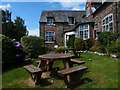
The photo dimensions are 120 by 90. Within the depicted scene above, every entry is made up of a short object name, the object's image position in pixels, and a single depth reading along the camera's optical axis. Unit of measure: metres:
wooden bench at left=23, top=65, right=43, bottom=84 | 3.64
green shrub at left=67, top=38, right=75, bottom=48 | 15.54
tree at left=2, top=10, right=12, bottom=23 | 29.84
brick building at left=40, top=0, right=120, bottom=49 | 10.33
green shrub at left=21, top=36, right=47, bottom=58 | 9.12
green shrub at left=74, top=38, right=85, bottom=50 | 13.47
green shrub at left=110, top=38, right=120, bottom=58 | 7.32
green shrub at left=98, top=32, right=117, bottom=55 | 8.99
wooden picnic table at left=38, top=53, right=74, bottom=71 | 4.08
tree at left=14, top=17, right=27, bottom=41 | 36.71
